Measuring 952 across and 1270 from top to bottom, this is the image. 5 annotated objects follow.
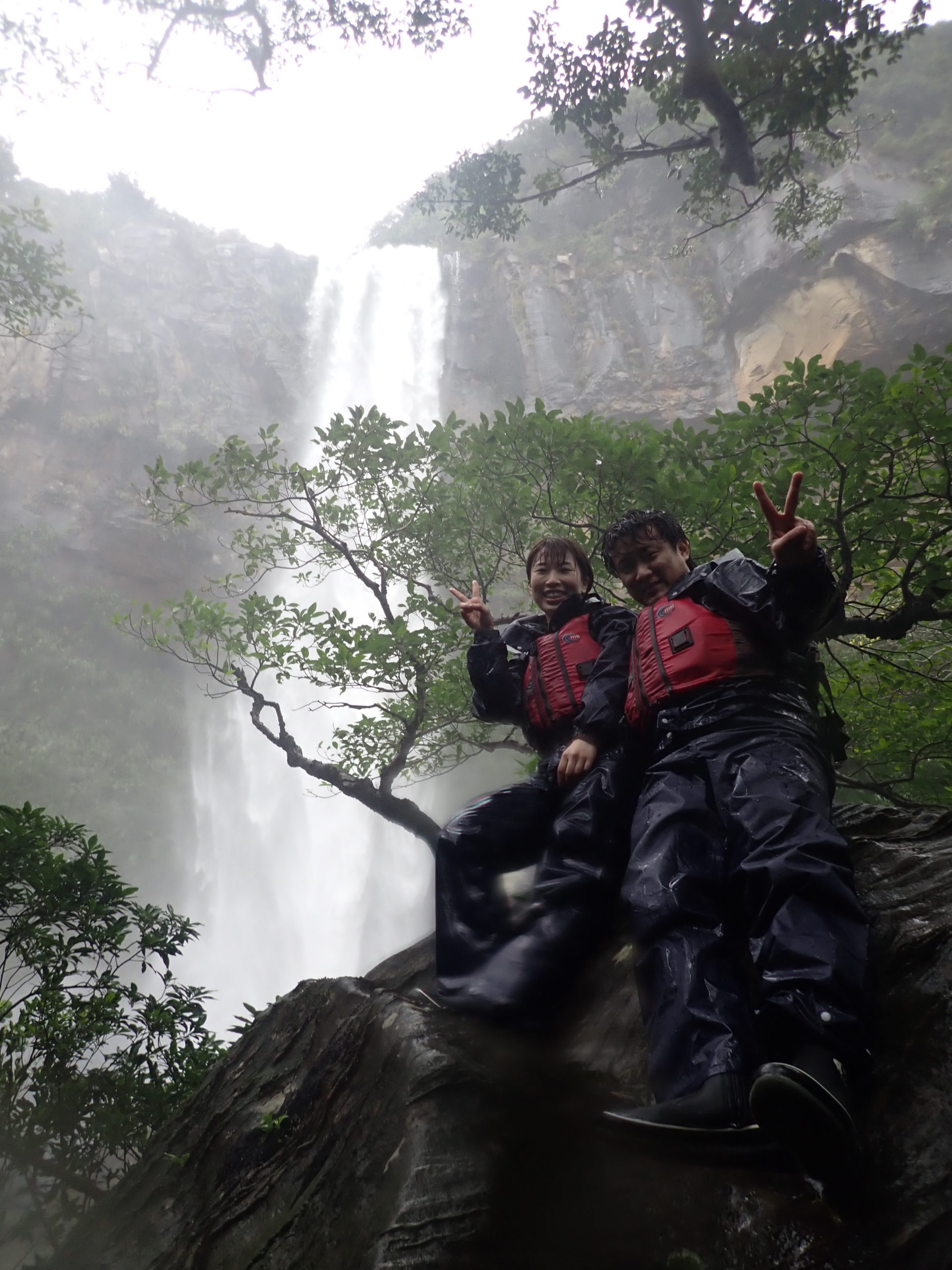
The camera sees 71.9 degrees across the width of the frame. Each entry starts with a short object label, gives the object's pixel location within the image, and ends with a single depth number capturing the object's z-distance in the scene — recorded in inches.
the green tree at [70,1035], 135.8
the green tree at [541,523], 170.2
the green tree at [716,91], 277.1
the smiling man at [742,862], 51.7
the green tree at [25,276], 304.8
